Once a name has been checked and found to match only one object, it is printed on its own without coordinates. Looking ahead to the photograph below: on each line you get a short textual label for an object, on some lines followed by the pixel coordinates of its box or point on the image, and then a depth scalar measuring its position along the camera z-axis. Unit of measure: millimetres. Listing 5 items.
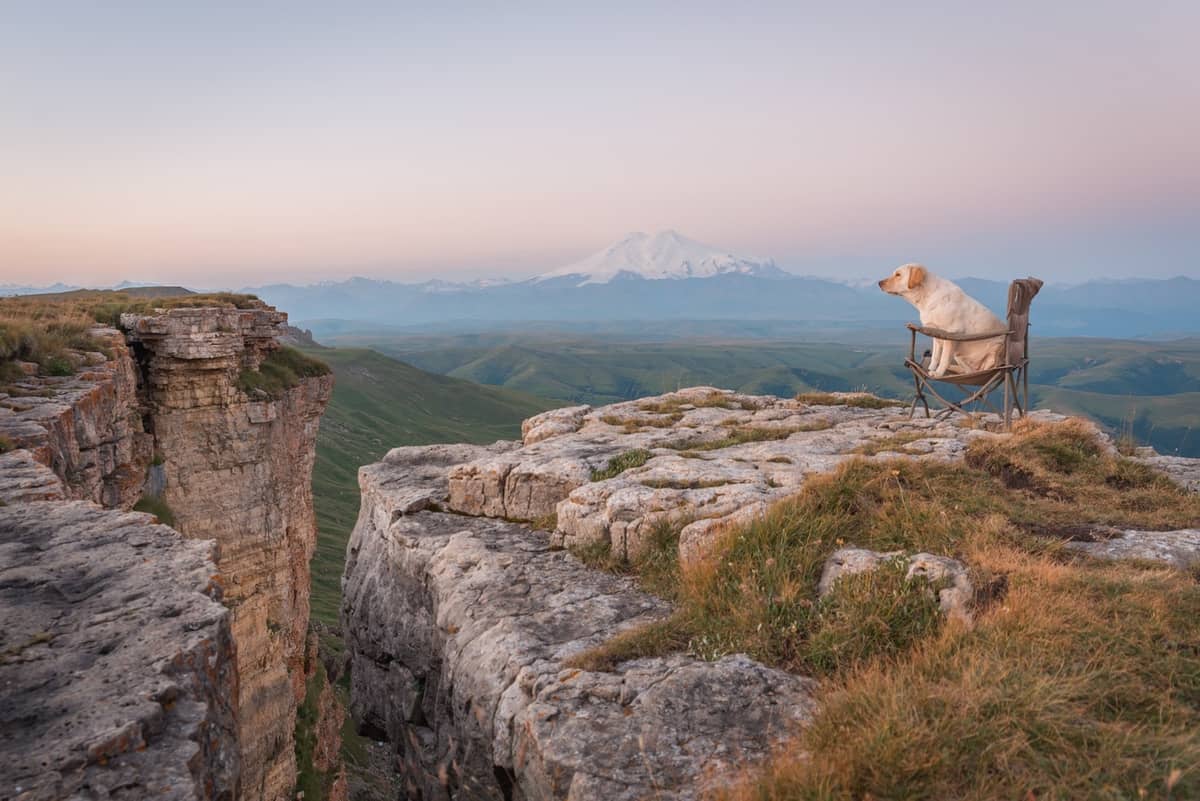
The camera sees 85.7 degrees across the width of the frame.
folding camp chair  10734
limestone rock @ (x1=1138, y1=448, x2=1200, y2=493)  8594
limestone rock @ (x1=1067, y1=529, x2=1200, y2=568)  5922
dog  11133
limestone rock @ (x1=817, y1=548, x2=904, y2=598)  5832
